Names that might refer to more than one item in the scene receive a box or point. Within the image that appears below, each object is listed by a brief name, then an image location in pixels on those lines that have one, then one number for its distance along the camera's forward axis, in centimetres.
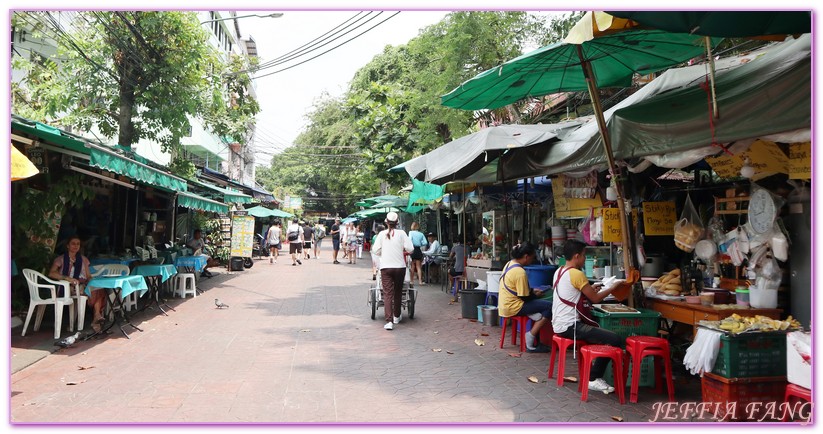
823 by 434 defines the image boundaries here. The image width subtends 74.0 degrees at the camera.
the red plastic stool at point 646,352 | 507
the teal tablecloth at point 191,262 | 1320
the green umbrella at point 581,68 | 589
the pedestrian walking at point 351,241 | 2577
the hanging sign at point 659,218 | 709
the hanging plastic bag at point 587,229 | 781
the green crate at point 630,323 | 566
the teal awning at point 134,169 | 749
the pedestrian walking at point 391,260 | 917
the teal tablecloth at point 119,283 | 805
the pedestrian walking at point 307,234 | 2911
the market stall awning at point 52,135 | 653
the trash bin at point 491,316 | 934
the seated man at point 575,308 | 541
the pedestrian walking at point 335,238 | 2617
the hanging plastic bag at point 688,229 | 645
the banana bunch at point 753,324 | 461
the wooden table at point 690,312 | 527
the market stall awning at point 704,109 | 400
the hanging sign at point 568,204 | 792
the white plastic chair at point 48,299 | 764
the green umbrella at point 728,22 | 379
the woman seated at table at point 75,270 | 796
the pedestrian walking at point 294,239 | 2380
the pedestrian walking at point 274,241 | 2448
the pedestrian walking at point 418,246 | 1634
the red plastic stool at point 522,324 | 735
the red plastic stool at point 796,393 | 402
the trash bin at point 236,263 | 1991
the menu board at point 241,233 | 1969
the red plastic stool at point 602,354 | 503
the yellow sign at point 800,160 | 464
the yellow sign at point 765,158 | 503
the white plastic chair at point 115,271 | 938
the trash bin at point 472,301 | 1010
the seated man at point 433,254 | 1659
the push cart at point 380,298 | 1005
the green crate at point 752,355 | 452
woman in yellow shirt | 701
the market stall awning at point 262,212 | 2405
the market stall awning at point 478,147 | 754
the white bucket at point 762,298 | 524
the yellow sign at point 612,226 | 691
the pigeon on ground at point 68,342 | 726
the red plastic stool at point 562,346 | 556
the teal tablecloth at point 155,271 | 1017
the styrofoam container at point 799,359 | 400
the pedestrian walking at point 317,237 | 3020
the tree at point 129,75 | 1195
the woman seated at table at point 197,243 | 1655
